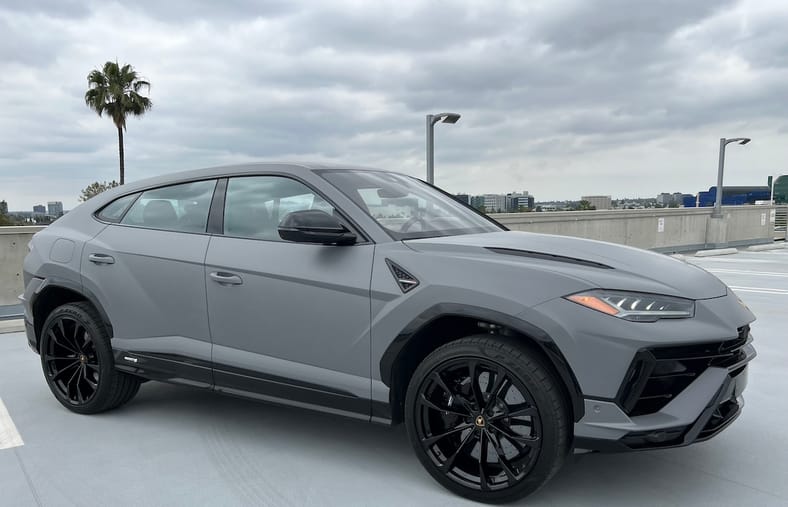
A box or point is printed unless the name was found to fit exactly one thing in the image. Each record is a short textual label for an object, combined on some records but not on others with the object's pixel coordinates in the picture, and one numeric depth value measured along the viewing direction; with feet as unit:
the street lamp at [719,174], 62.08
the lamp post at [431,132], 43.65
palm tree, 135.23
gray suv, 8.34
